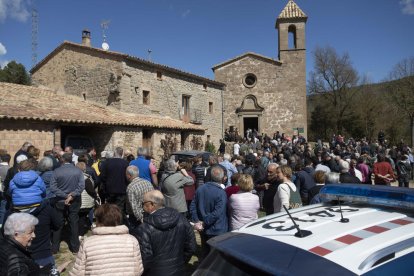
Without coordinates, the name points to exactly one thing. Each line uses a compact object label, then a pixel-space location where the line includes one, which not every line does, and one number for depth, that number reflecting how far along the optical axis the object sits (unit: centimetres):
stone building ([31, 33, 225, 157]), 1717
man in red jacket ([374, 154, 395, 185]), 858
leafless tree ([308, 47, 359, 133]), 3366
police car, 165
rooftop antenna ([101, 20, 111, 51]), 2105
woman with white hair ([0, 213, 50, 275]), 270
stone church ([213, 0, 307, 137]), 2636
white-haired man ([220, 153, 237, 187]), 815
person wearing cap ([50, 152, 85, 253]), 552
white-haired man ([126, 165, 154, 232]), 503
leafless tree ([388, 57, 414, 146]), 2494
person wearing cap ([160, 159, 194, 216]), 536
